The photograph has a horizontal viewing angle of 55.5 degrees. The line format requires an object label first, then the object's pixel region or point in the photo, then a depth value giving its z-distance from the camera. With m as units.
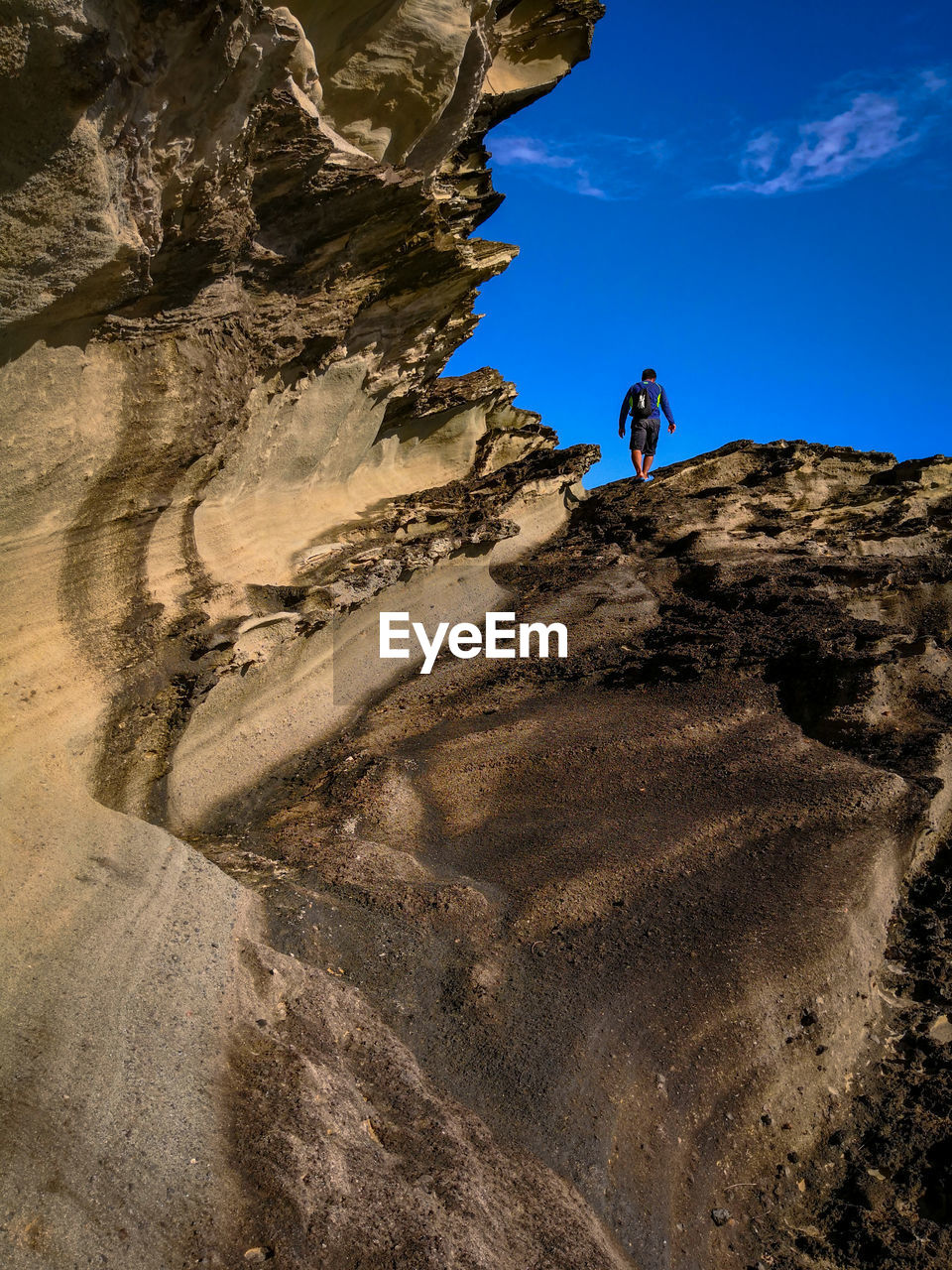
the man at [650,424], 11.70
